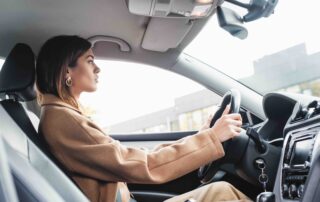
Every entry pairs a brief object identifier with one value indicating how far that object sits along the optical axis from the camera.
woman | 1.53
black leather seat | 1.24
